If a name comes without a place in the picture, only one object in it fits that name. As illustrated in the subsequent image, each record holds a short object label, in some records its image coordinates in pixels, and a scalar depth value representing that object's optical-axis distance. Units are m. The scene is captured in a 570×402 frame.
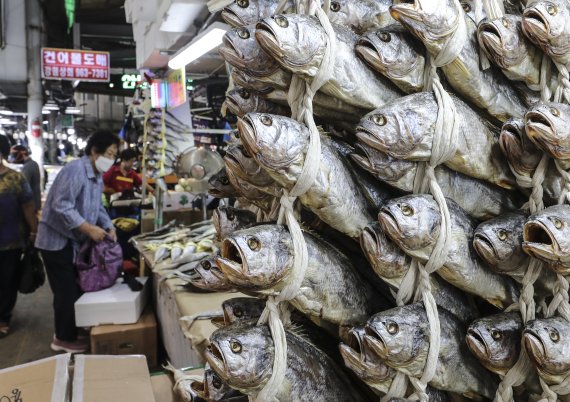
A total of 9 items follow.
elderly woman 4.61
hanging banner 14.77
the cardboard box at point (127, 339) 4.37
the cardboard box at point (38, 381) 2.00
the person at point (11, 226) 5.59
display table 2.90
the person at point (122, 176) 8.30
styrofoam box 4.47
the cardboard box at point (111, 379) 2.05
